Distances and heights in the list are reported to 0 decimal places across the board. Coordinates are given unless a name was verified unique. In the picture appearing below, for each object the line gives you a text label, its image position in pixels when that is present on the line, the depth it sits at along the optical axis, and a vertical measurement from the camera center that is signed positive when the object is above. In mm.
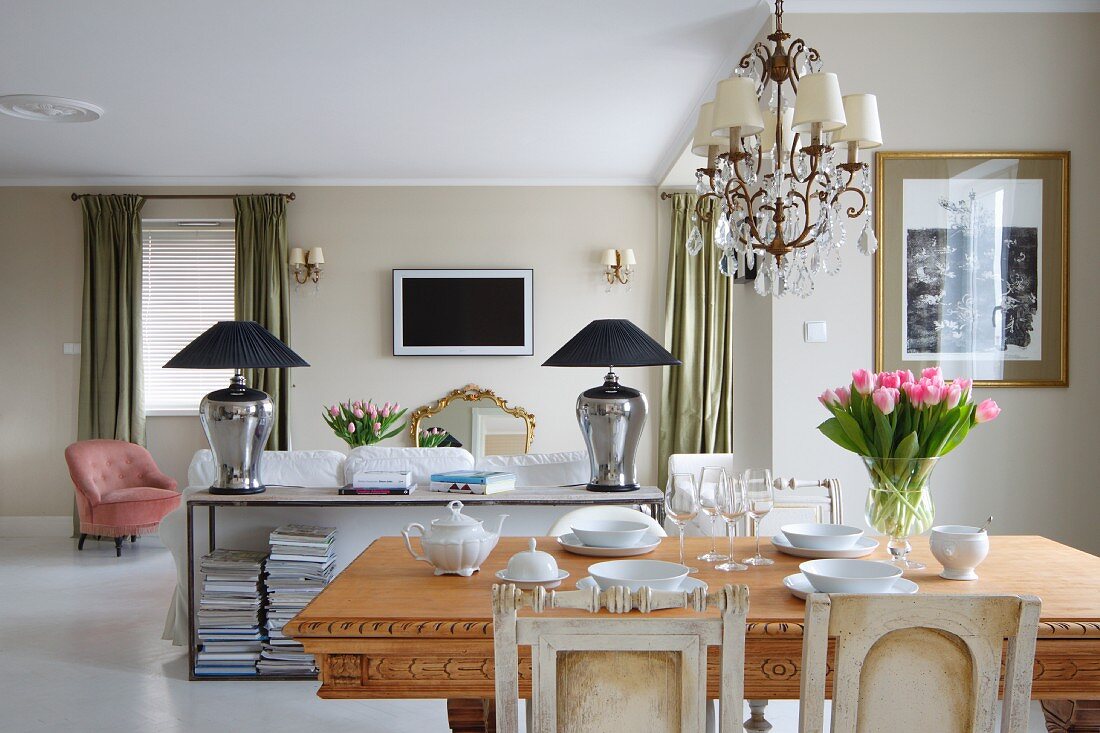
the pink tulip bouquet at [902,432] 2025 -156
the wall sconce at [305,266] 6973 +739
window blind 7129 +521
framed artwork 3723 +445
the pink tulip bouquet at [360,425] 5652 -412
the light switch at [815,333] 3758 +132
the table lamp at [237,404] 3367 -176
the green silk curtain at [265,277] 6898 +637
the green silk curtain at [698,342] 6969 +164
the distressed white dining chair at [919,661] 1261 -425
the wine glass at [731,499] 2100 -319
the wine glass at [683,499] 2078 -318
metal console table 3377 -530
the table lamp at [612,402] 3410 -152
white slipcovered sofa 3746 -631
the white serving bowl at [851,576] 1772 -436
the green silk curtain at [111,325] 6902 +249
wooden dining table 1664 -526
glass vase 2082 -310
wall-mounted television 7086 +385
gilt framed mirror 7066 -477
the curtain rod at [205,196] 7000 +1274
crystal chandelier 2555 +681
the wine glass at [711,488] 2102 -292
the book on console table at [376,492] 3480 -513
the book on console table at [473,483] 3482 -477
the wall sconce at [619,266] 6973 +763
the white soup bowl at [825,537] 2238 -439
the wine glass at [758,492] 2133 -306
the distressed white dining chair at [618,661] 1213 -412
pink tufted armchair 6035 -931
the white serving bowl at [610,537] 2291 -448
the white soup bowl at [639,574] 1783 -438
